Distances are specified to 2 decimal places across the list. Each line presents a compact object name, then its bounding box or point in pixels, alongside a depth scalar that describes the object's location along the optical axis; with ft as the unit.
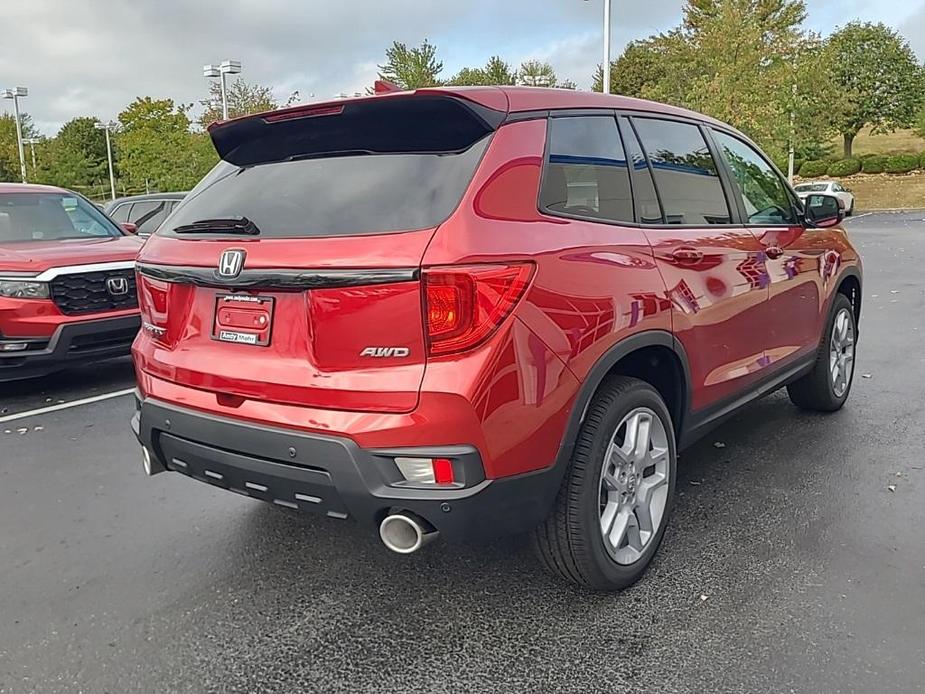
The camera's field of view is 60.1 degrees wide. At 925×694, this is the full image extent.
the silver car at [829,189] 96.82
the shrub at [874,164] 145.18
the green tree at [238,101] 107.14
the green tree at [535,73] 151.82
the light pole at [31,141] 147.76
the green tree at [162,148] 91.45
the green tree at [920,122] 147.95
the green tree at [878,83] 160.04
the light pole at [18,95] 119.44
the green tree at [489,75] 141.18
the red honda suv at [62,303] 19.26
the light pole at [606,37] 67.27
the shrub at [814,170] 148.05
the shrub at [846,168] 147.54
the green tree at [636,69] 184.65
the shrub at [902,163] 142.92
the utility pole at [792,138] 110.05
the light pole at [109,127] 150.60
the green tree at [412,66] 101.96
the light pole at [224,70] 76.69
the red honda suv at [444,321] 7.85
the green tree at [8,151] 145.69
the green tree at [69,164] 139.64
